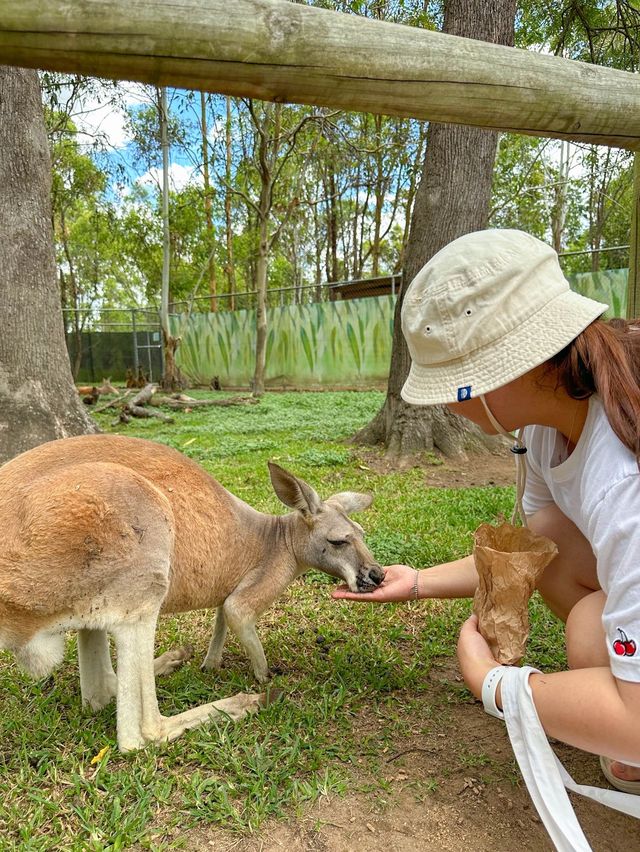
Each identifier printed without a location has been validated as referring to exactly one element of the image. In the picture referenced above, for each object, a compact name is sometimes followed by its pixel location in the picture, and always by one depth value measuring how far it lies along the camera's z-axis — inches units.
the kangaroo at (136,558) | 62.4
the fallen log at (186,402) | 394.3
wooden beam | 38.6
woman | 43.3
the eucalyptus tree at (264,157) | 388.8
